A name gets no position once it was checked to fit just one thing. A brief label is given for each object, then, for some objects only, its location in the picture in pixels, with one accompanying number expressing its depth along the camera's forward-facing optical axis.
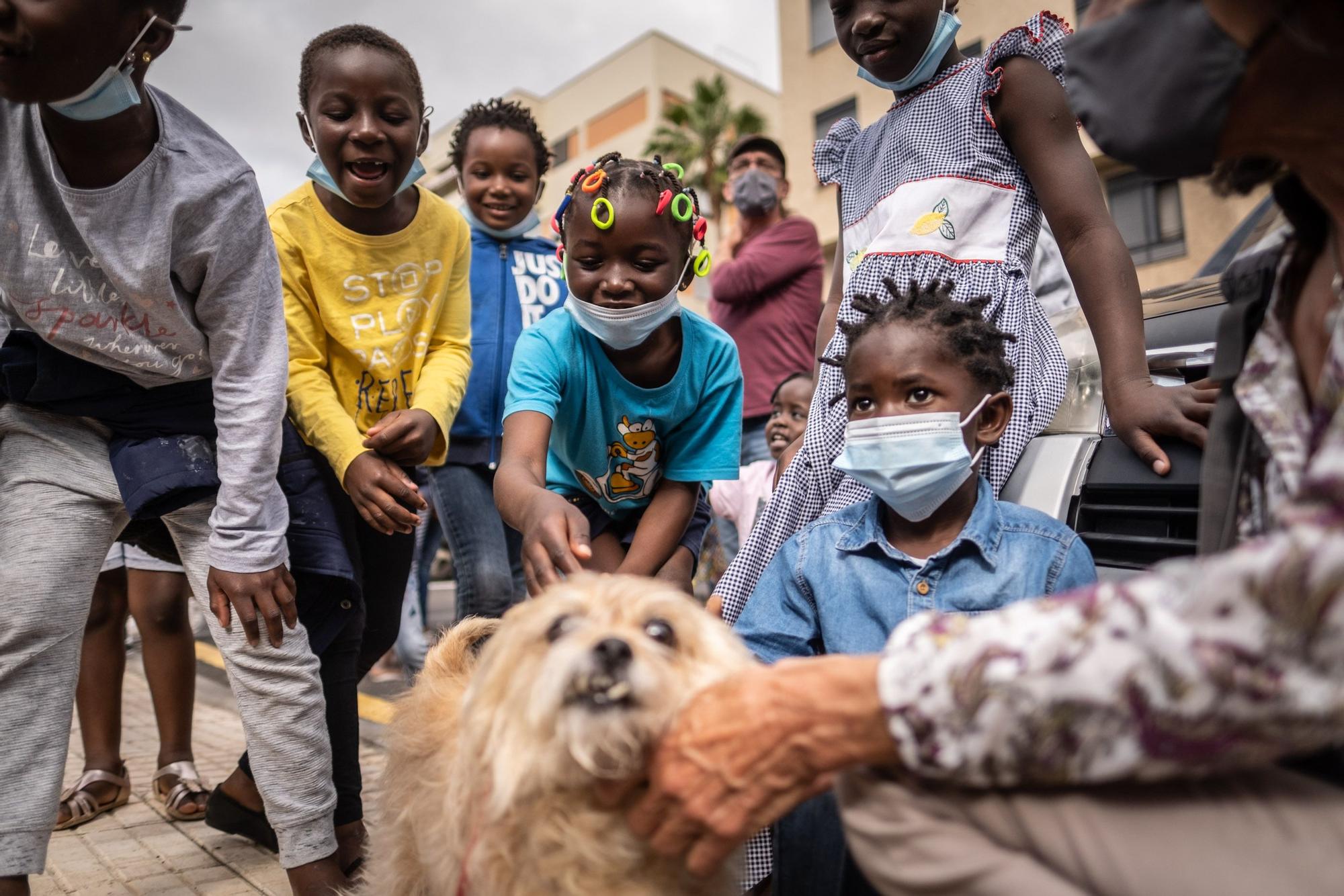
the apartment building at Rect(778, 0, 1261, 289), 16.27
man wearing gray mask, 5.46
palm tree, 29.14
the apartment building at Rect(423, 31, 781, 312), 34.09
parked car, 2.07
